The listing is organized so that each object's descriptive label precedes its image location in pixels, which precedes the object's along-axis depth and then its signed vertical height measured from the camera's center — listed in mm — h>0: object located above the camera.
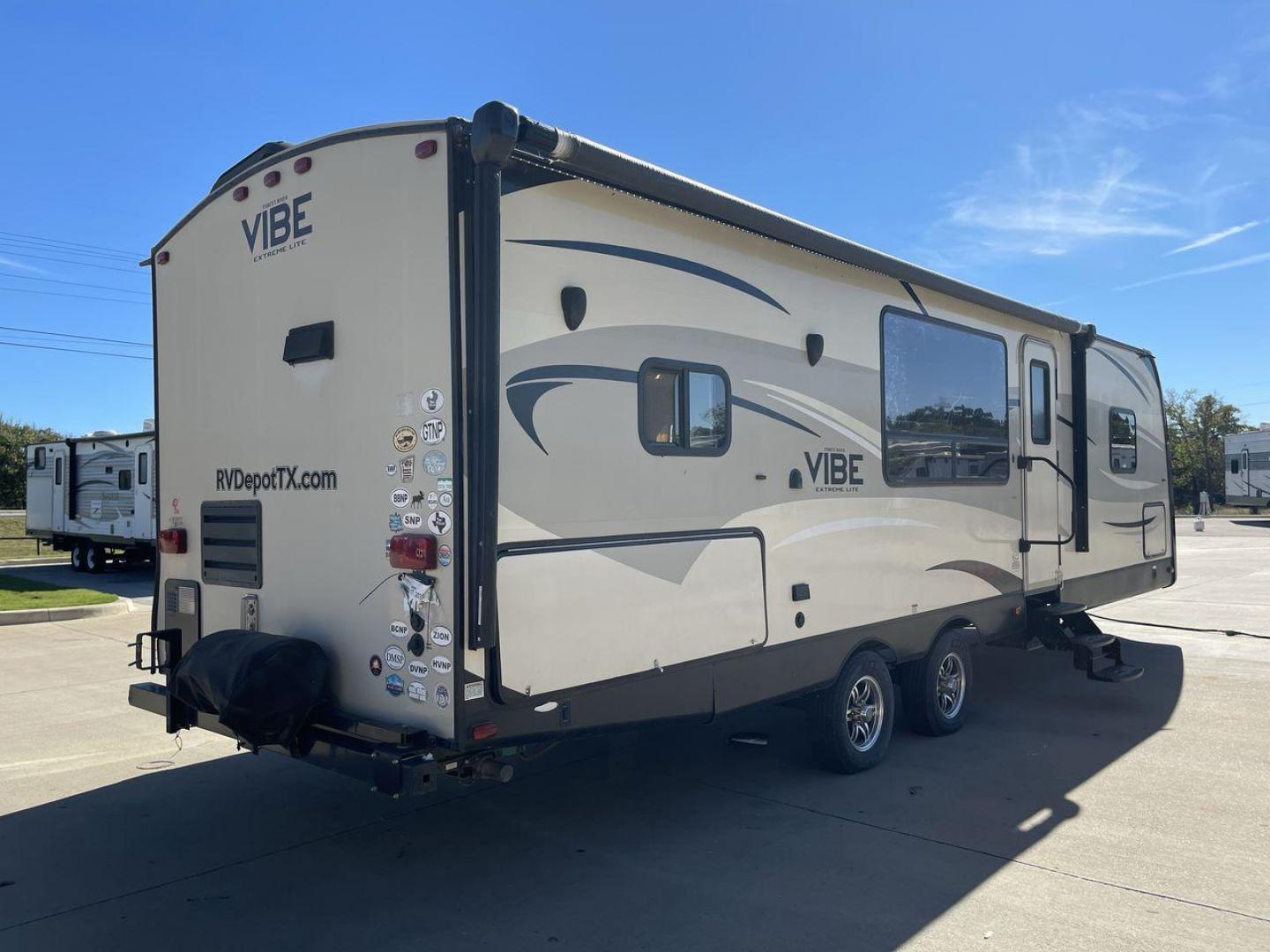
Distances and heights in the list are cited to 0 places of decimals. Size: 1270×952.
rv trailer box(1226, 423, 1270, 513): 34375 +755
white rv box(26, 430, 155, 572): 18078 +188
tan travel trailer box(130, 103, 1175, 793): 3916 +203
